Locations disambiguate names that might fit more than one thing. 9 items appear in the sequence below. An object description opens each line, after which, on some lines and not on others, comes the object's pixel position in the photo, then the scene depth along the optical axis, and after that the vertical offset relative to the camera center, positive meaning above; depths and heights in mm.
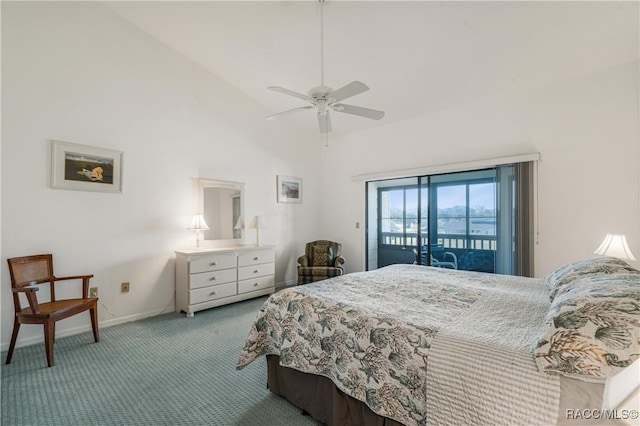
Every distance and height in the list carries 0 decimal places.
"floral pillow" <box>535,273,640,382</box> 932 -430
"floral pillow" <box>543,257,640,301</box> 1608 -337
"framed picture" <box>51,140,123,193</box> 2910 +531
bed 975 -580
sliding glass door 3652 -92
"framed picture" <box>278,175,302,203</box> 5052 +482
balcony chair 4305 -718
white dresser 3529 -834
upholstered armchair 4488 -794
